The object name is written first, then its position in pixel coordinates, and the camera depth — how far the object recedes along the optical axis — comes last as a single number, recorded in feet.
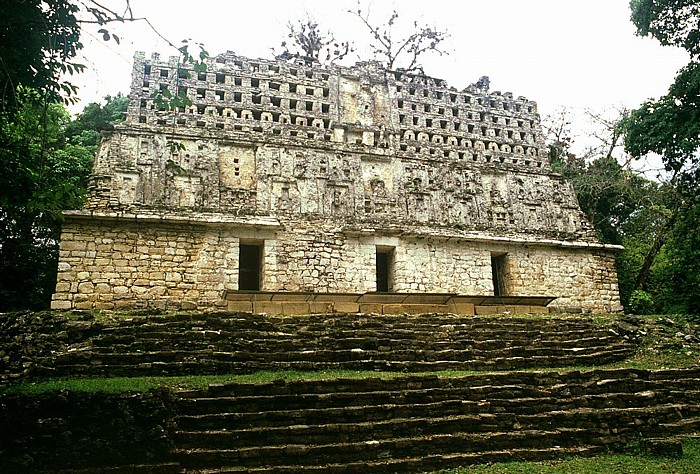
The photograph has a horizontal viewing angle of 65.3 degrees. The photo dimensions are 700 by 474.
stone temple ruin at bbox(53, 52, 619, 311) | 42.22
